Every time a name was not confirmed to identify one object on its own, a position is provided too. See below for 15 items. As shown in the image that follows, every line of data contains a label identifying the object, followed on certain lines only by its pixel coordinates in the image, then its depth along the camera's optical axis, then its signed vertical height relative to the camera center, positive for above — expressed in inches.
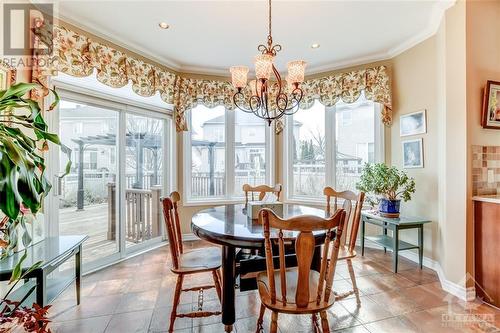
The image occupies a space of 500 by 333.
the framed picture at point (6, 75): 76.4 +28.0
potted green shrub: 123.1 -8.4
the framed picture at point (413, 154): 126.8 +6.8
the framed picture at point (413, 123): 125.5 +21.9
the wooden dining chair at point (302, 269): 54.1 -21.8
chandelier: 83.9 +30.4
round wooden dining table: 65.4 -16.8
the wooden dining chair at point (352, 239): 87.5 -23.7
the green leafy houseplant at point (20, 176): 35.2 -0.9
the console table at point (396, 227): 115.4 -26.3
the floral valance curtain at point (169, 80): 100.9 +45.3
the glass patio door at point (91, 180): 113.1 -5.0
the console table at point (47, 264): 67.4 -25.2
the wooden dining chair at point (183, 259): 75.1 -28.9
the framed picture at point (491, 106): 94.5 +22.1
